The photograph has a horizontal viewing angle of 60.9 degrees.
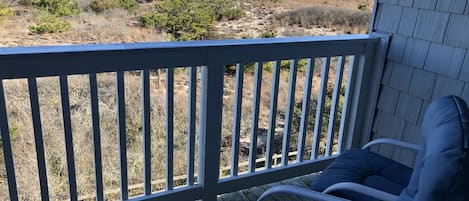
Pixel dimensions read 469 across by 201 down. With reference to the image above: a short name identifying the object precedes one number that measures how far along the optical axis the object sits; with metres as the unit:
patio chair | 1.06
